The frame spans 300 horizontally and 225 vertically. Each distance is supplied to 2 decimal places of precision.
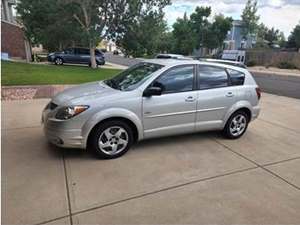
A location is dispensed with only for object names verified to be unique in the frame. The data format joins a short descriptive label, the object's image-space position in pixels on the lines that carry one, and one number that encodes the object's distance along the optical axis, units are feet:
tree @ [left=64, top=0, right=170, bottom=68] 56.90
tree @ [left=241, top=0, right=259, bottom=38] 144.08
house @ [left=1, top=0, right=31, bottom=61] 70.51
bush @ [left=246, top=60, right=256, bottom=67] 121.17
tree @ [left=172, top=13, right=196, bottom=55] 139.63
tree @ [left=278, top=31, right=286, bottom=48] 218.30
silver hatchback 13.02
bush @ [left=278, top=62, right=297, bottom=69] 108.27
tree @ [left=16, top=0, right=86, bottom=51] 59.67
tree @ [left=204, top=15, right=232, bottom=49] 135.33
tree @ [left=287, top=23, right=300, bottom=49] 178.91
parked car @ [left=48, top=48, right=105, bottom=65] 74.43
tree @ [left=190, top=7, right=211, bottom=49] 136.36
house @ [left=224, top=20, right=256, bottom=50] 179.20
